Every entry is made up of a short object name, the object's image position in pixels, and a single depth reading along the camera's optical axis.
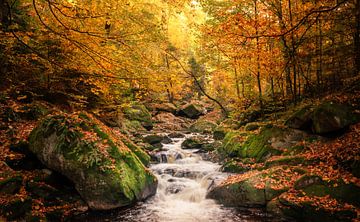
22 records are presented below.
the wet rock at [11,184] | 6.84
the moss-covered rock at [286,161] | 8.49
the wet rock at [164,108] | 26.50
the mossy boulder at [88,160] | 7.62
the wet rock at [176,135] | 19.33
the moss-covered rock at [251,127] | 12.72
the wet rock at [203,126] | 20.93
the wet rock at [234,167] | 10.34
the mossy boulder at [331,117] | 8.22
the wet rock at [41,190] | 7.27
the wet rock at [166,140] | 17.16
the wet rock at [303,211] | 5.86
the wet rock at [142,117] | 20.09
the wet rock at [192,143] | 15.93
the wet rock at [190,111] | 26.91
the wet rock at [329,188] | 6.16
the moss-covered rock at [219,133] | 16.78
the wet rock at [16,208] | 6.33
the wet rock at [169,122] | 22.38
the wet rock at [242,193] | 7.85
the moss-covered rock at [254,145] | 10.48
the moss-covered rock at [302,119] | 9.57
